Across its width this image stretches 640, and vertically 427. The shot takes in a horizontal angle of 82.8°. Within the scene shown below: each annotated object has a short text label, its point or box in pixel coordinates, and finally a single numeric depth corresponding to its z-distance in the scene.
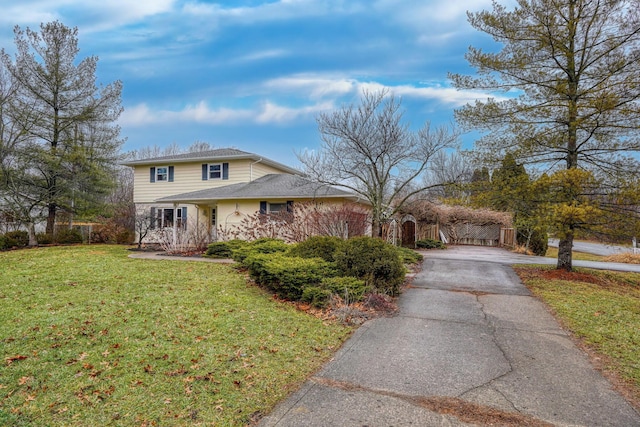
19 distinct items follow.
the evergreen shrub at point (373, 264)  7.69
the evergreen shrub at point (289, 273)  7.23
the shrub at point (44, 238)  18.36
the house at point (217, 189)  16.62
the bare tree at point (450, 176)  11.63
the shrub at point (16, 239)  17.18
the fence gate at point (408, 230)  21.47
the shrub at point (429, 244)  21.06
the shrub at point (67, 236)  19.04
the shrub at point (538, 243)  18.43
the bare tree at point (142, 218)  18.57
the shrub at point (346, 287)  6.87
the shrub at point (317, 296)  6.81
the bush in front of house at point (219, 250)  13.57
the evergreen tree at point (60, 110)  18.28
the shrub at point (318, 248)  8.78
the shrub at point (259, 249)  9.70
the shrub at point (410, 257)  13.07
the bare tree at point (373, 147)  13.16
